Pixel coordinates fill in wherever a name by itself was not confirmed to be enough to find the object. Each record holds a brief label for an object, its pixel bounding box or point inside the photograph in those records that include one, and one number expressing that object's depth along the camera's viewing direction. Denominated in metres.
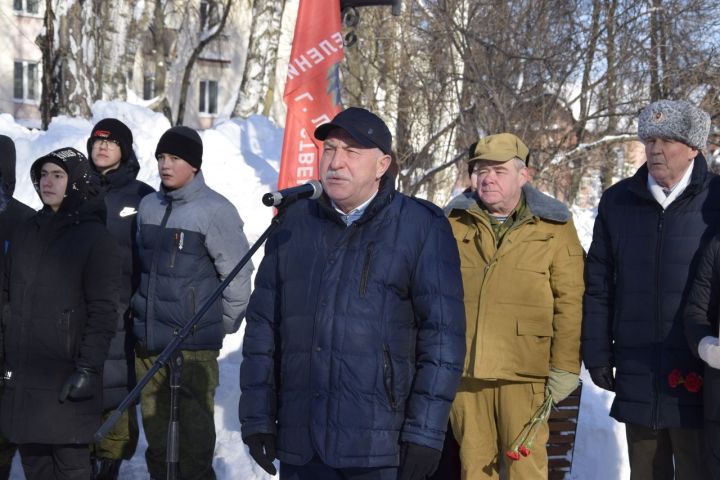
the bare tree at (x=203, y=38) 30.64
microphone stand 3.79
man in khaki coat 4.77
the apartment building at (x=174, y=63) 32.56
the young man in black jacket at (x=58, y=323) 4.87
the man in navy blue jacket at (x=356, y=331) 3.54
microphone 3.66
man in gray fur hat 4.45
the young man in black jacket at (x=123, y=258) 5.69
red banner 9.23
